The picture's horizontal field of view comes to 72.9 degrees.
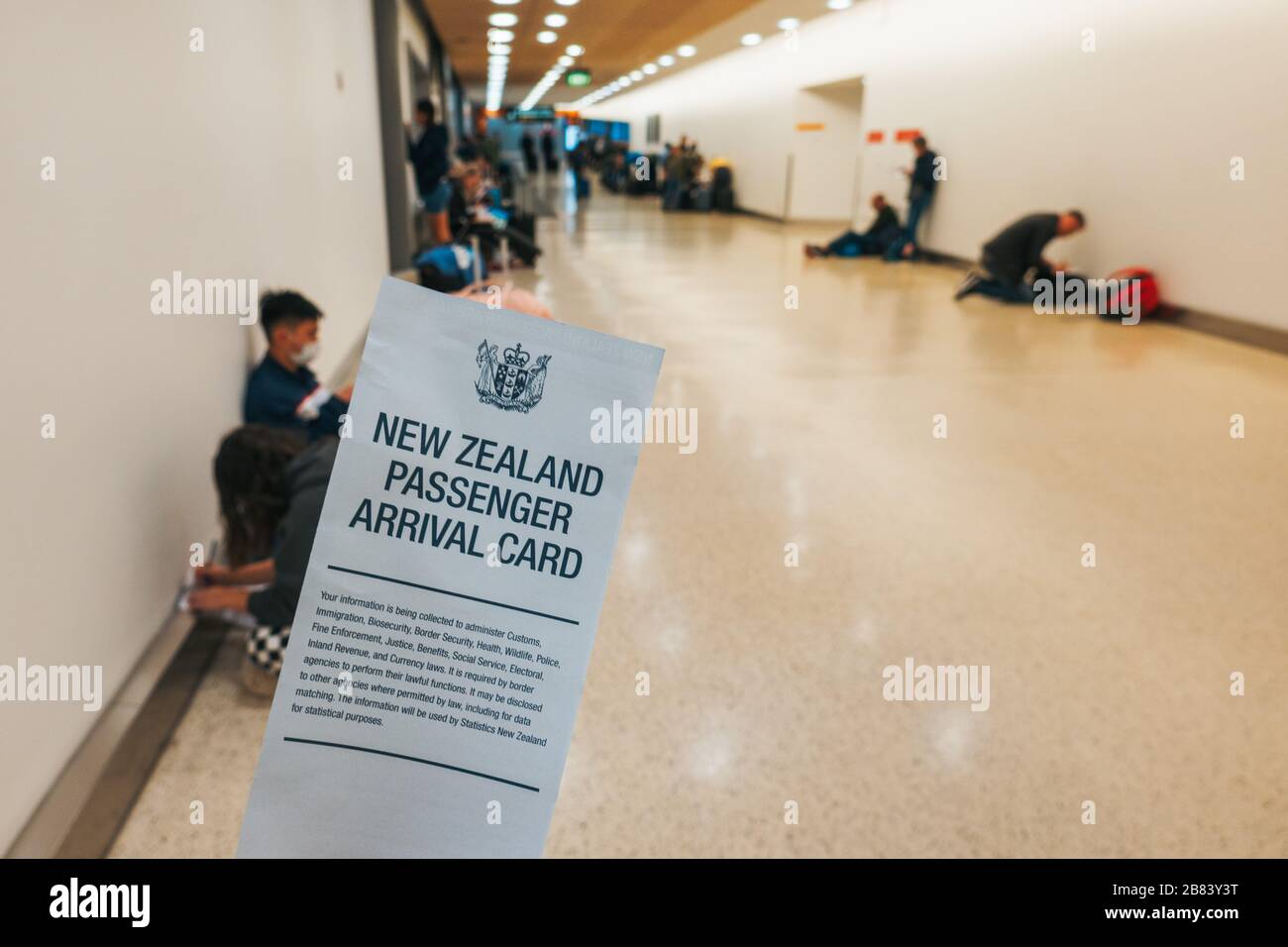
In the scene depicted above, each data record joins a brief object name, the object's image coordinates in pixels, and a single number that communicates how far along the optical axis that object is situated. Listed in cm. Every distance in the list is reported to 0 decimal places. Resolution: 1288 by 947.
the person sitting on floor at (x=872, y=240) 1320
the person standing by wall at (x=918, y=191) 1230
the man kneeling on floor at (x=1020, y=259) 914
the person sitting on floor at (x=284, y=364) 342
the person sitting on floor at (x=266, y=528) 232
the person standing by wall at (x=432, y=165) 955
